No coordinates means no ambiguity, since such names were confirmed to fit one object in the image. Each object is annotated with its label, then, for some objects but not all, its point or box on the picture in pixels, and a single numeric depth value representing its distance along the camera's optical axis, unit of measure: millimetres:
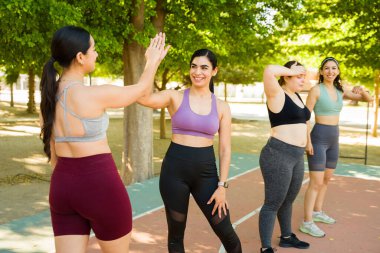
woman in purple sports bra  3615
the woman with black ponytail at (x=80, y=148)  2561
